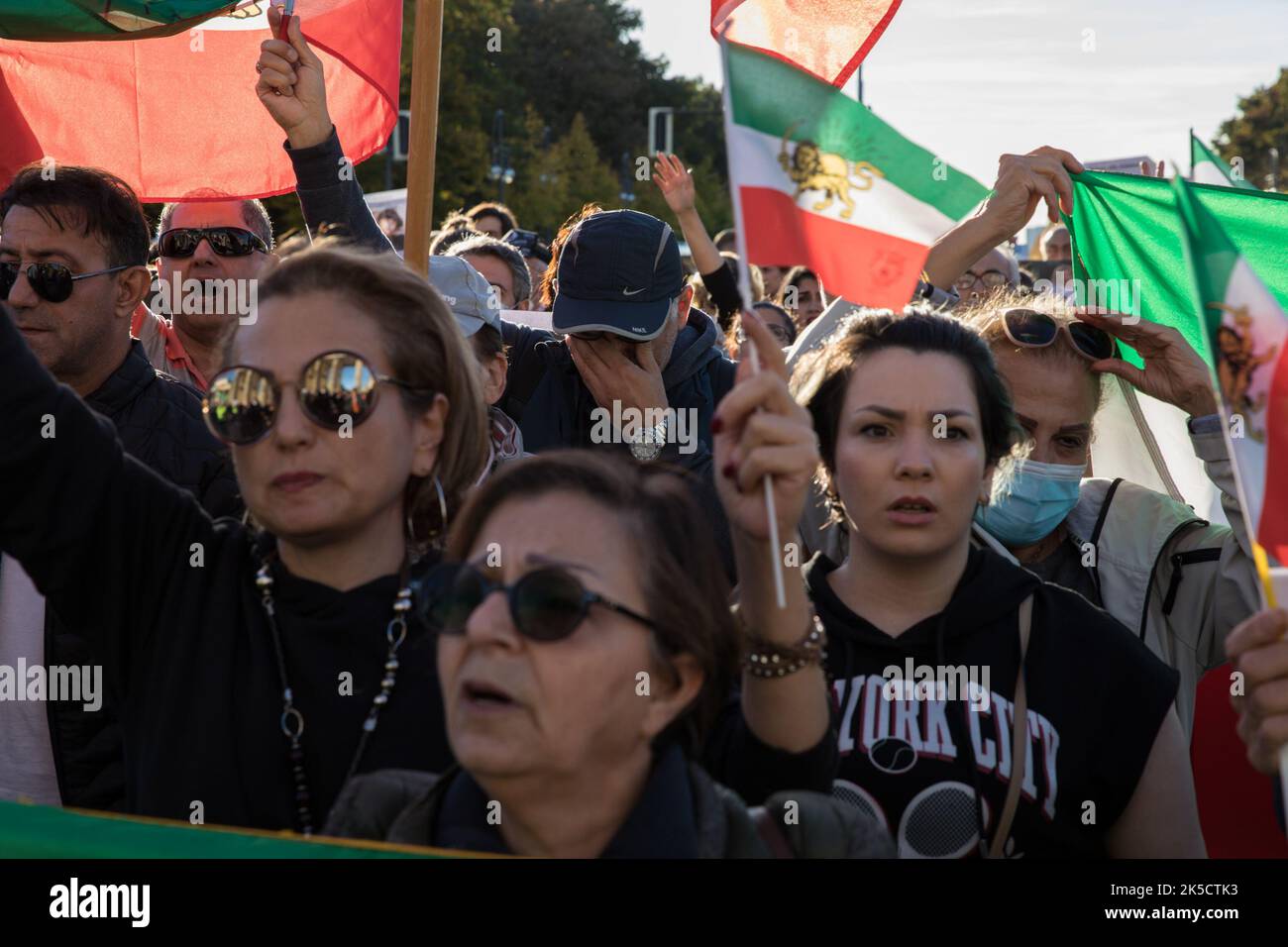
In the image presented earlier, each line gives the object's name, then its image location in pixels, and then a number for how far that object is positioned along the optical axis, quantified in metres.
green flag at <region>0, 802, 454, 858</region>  2.01
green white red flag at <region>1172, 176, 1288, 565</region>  2.20
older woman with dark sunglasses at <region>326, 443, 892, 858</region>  2.09
